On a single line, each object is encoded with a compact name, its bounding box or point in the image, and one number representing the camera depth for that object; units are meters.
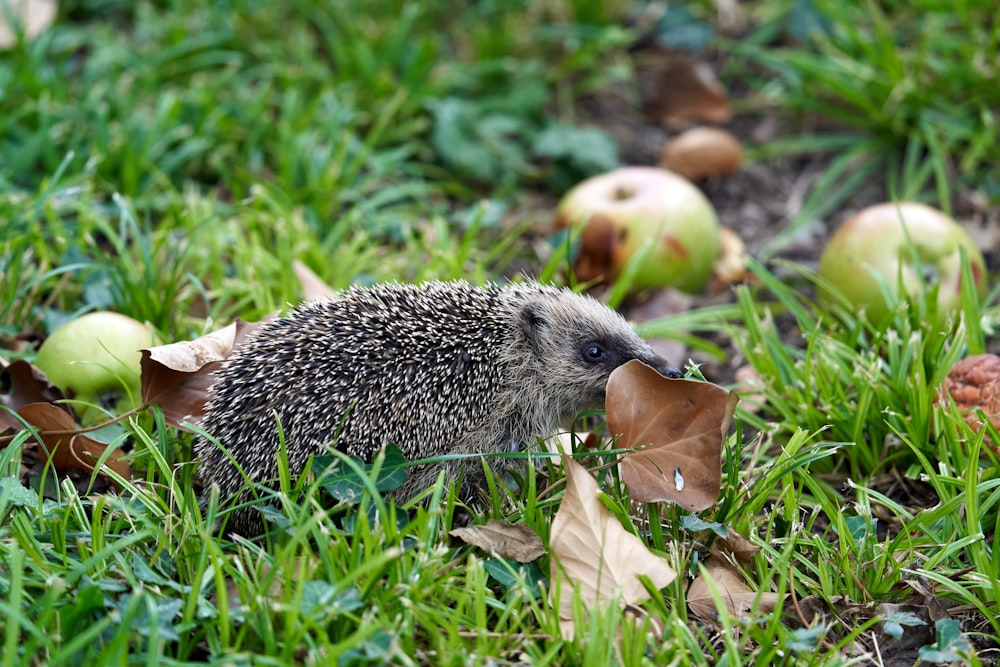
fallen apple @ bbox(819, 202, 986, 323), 6.24
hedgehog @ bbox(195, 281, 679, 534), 4.38
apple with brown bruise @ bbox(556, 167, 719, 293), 6.97
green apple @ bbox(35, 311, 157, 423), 5.03
